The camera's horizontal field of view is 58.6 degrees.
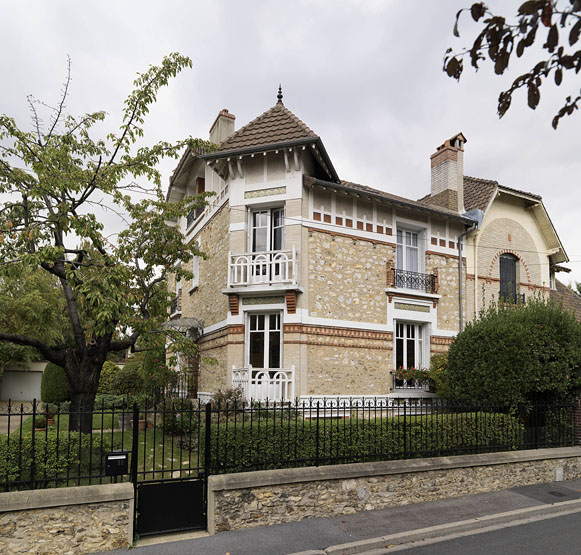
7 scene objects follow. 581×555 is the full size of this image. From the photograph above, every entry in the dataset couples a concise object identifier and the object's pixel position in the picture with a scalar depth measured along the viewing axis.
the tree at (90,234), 9.03
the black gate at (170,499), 6.88
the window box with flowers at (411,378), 14.33
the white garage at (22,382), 32.12
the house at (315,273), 13.20
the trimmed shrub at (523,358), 11.47
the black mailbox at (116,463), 6.74
